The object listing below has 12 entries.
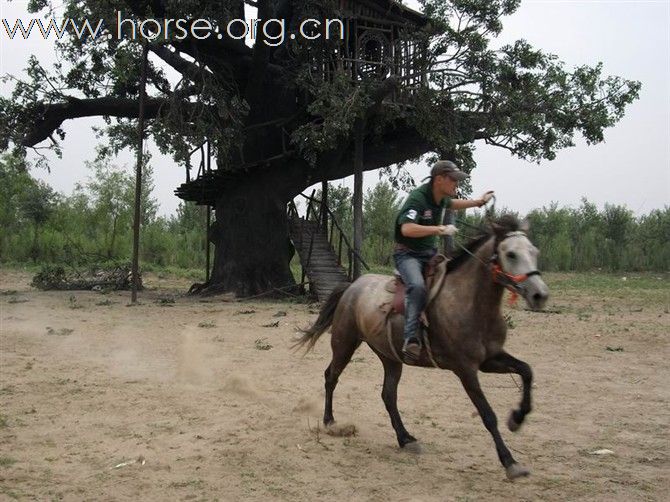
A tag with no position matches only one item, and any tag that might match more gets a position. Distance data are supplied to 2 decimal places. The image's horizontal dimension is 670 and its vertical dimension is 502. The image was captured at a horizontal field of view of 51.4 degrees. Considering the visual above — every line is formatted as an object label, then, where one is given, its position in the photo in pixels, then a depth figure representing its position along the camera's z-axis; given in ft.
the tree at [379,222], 112.47
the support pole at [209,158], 61.23
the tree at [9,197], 100.01
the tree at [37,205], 104.06
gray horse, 16.21
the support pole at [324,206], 67.00
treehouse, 56.34
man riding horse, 18.25
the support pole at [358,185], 59.93
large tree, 52.80
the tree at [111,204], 101.14
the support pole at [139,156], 54.34
